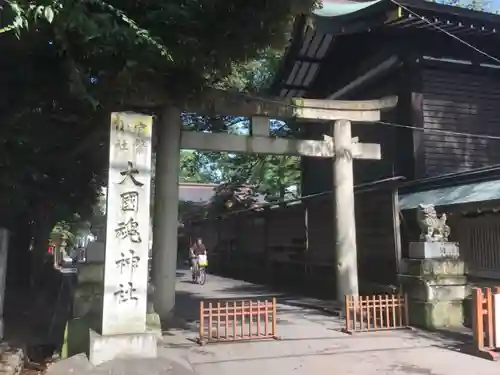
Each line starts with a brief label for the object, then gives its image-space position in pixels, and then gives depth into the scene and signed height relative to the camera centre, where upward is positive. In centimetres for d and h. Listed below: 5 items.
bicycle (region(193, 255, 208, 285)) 2000 -83
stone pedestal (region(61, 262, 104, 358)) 769 -93
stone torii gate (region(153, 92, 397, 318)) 1033 +219
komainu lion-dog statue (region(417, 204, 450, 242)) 999 +42
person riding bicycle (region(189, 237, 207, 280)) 2017 -21
